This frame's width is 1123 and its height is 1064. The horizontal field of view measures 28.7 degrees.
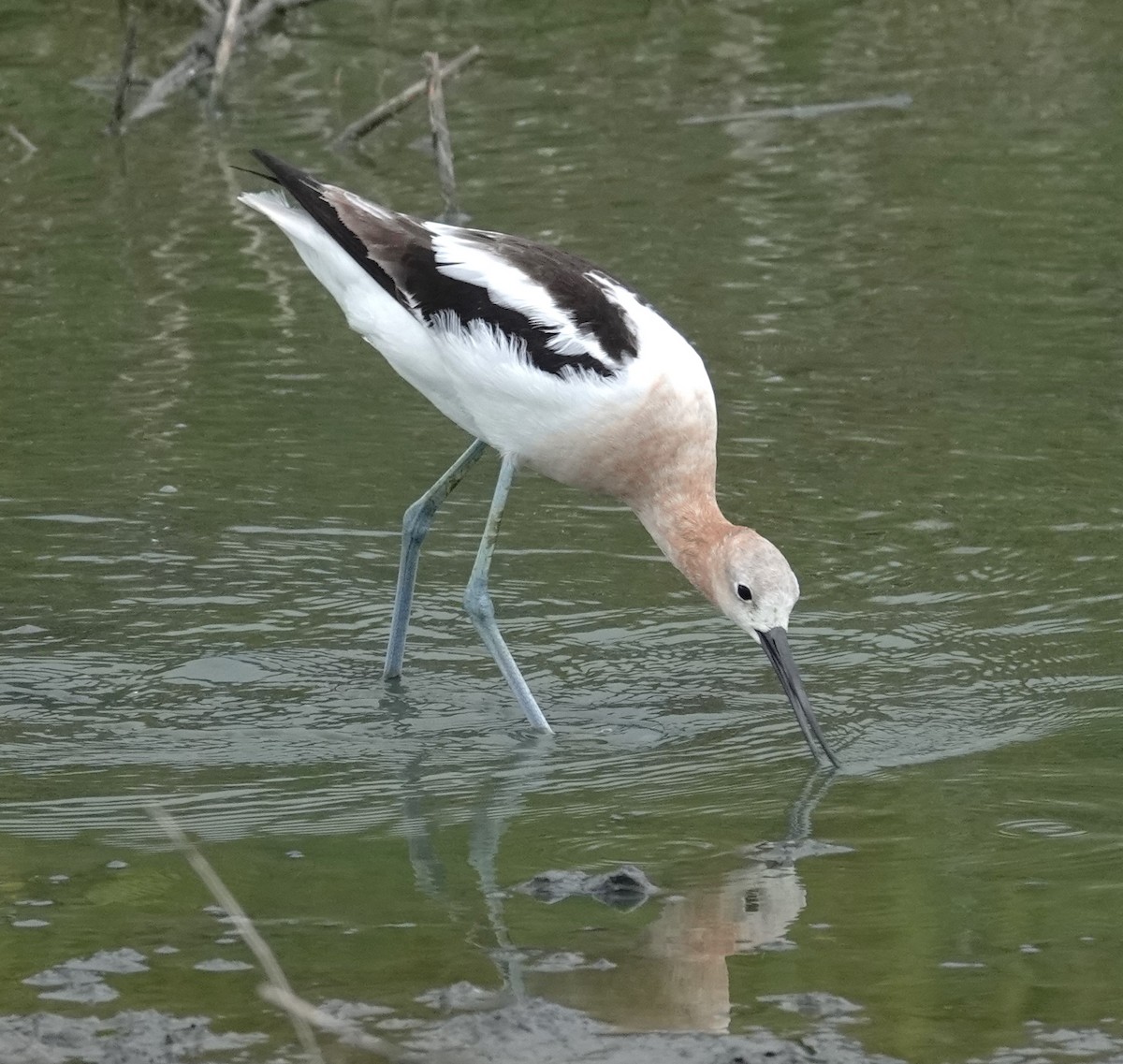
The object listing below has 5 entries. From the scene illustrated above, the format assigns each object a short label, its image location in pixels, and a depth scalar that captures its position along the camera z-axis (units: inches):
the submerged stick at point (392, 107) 488.1
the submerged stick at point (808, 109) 552.4
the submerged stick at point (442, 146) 464.8
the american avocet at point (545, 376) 255.0
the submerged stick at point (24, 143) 527.8
